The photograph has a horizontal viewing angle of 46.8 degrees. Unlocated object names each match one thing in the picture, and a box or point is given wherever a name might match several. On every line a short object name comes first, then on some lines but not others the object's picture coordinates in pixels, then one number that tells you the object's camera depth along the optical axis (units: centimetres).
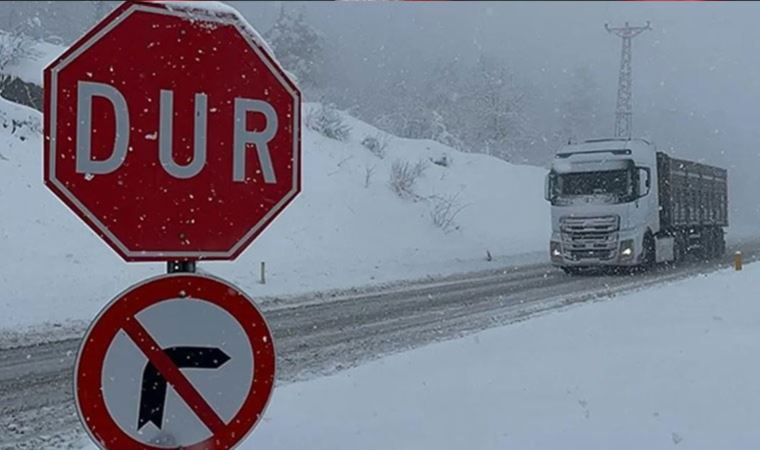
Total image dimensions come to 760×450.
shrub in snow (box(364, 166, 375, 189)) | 3300
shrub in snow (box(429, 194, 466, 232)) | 3353
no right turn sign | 233
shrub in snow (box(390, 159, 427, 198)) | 3416
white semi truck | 2305
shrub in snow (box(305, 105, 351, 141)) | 3647
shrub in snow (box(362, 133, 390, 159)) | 3743
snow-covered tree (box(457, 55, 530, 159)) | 5950
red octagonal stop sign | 222
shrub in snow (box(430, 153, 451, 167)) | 4138
